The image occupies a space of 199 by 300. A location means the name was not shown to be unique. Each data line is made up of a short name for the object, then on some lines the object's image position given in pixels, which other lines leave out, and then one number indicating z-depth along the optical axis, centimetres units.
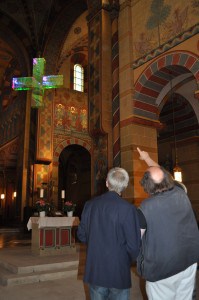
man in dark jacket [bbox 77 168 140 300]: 213
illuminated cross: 1277
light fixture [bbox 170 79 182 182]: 735
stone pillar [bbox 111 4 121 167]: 823
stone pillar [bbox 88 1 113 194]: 834
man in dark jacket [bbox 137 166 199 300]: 196
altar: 715
